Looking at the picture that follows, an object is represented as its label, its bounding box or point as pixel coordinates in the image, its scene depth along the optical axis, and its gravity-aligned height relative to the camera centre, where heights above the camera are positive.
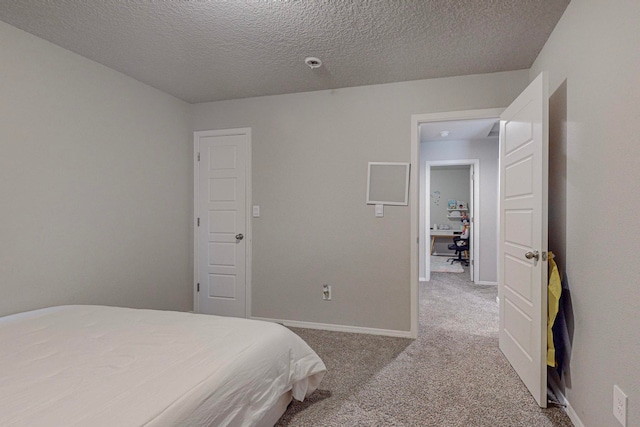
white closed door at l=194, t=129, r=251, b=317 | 3.67 -0.09
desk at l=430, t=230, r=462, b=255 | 8.85 -0.49
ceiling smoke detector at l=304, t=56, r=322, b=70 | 2.66 +1.23
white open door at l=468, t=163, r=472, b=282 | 5.63 -0.16
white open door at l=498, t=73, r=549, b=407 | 1.98 -0.13
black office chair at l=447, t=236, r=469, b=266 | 7.51 -0.73
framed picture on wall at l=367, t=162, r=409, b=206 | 3.17 +0.30
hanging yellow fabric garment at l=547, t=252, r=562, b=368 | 1.96 -0.54
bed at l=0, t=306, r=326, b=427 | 1.08 -0.63
